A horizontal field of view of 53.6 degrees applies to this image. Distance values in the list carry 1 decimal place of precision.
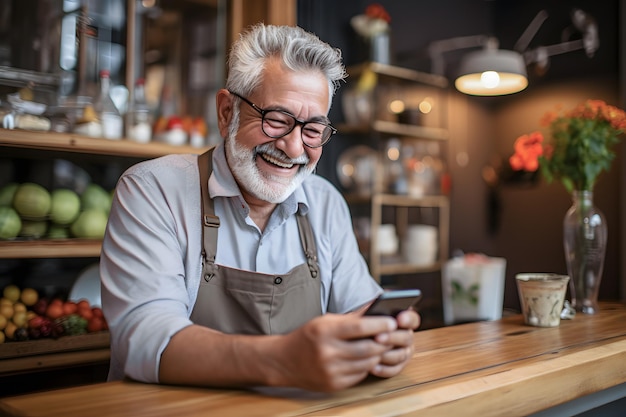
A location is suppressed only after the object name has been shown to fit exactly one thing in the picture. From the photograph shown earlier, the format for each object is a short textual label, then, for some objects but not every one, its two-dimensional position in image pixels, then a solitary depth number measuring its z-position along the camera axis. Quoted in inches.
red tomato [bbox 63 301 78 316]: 91.9
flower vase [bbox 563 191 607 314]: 75.5
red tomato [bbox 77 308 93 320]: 92.7
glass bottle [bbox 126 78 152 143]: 103.6
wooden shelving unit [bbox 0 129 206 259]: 86.2
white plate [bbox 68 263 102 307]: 98.0
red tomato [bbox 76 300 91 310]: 93.6
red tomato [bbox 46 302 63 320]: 90.6
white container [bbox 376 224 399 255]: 150.6
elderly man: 42.3
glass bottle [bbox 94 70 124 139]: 98.9
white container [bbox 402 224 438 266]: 158.7
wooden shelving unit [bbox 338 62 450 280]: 146.9
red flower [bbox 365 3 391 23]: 148.6
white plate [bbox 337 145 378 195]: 149.3
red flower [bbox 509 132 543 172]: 81.2
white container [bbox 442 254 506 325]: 118.9
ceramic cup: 65.4
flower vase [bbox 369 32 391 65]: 149.4
